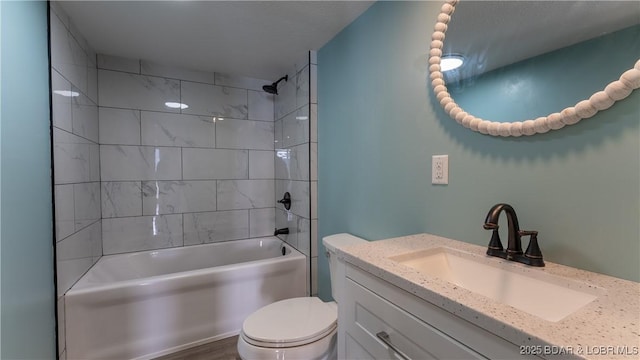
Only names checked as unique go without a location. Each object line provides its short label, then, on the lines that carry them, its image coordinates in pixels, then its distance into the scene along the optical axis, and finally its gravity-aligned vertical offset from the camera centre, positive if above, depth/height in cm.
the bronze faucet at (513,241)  81 -20
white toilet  124 -74
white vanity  48 -30
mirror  72 +37
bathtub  166 -85
